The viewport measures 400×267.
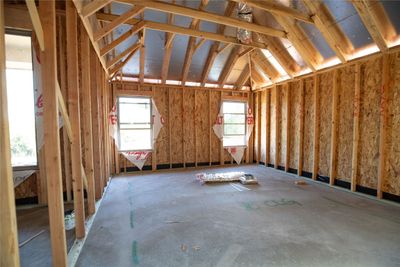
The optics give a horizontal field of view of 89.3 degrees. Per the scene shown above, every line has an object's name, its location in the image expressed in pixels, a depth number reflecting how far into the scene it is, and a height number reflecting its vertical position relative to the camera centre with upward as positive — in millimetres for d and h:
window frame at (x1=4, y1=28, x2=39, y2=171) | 3370 +905
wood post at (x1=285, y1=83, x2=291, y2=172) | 5938 -78
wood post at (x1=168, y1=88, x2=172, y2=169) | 6447 -140
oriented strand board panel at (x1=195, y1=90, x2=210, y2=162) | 6816 -58
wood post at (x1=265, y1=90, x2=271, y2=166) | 6812 -288
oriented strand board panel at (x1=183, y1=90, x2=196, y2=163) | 6648 +13
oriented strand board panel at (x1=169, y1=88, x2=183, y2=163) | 6512 +18
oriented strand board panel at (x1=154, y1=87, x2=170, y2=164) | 6371 -199
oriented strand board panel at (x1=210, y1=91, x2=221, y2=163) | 6992 +178
